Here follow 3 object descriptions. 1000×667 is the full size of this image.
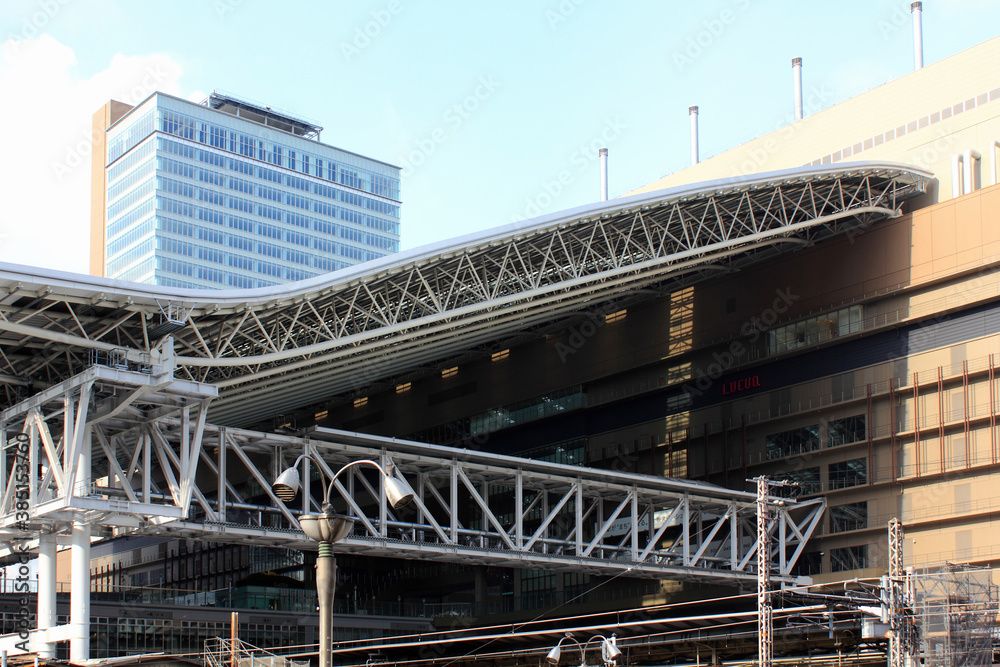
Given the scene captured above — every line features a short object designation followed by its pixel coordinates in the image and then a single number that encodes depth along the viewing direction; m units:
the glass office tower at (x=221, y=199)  153.50
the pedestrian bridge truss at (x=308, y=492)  41.62
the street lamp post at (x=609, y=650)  33.09
